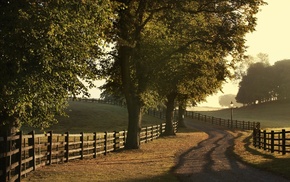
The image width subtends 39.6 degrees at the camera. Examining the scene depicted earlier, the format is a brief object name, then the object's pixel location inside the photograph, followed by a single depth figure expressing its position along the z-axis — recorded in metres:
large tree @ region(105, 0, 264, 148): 25.52
